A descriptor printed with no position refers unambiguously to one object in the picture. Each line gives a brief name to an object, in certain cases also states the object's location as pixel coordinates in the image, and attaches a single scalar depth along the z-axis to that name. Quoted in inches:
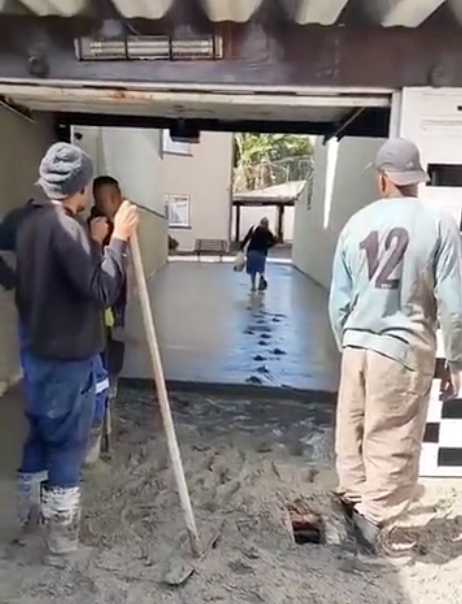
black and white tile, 160.6
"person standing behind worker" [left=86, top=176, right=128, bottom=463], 153.8
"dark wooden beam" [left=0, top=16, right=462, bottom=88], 152.6
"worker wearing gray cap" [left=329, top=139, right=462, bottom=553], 118.6
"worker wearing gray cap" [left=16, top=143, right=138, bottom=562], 112.9
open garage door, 157.2
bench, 1005.2
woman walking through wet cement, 566.6
